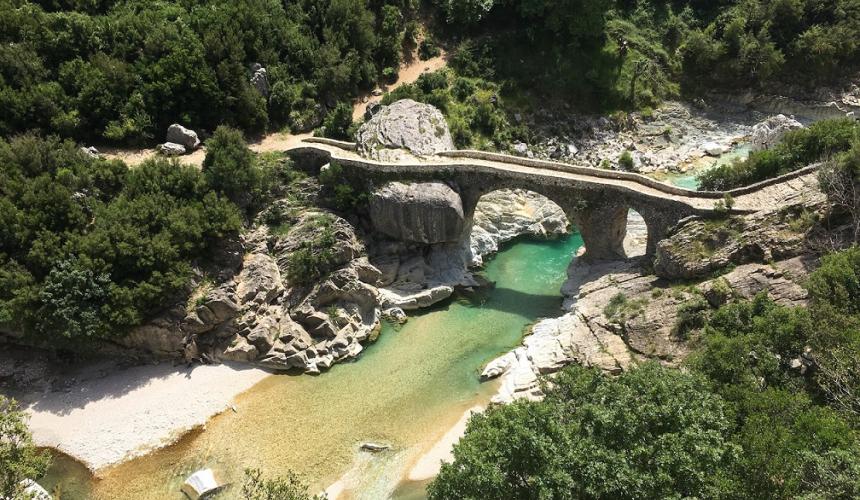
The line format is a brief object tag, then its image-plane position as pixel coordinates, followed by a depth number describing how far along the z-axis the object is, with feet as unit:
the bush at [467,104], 159.84
